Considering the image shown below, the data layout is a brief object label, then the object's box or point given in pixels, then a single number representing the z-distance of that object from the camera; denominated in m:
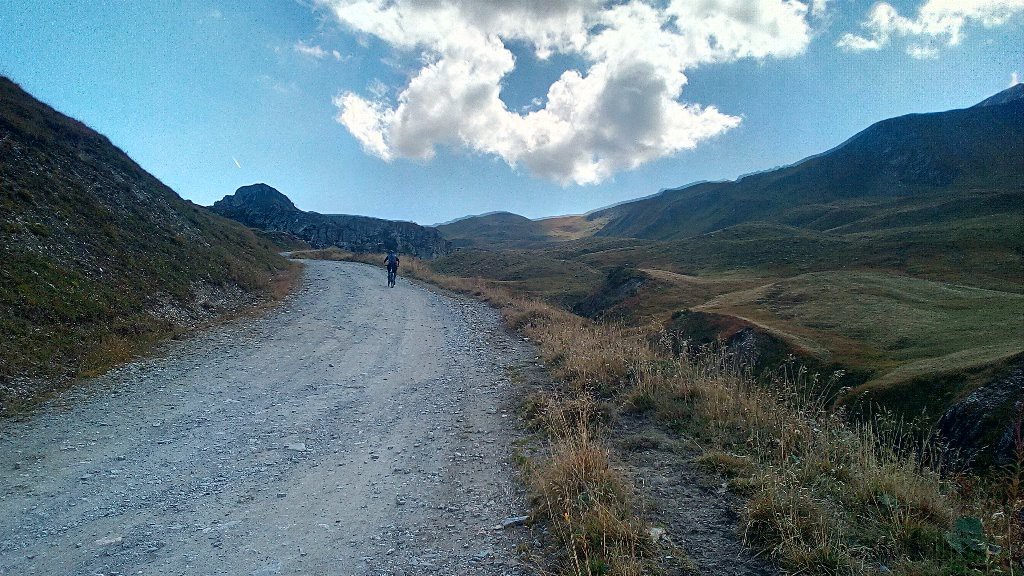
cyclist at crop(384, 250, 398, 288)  28.92
